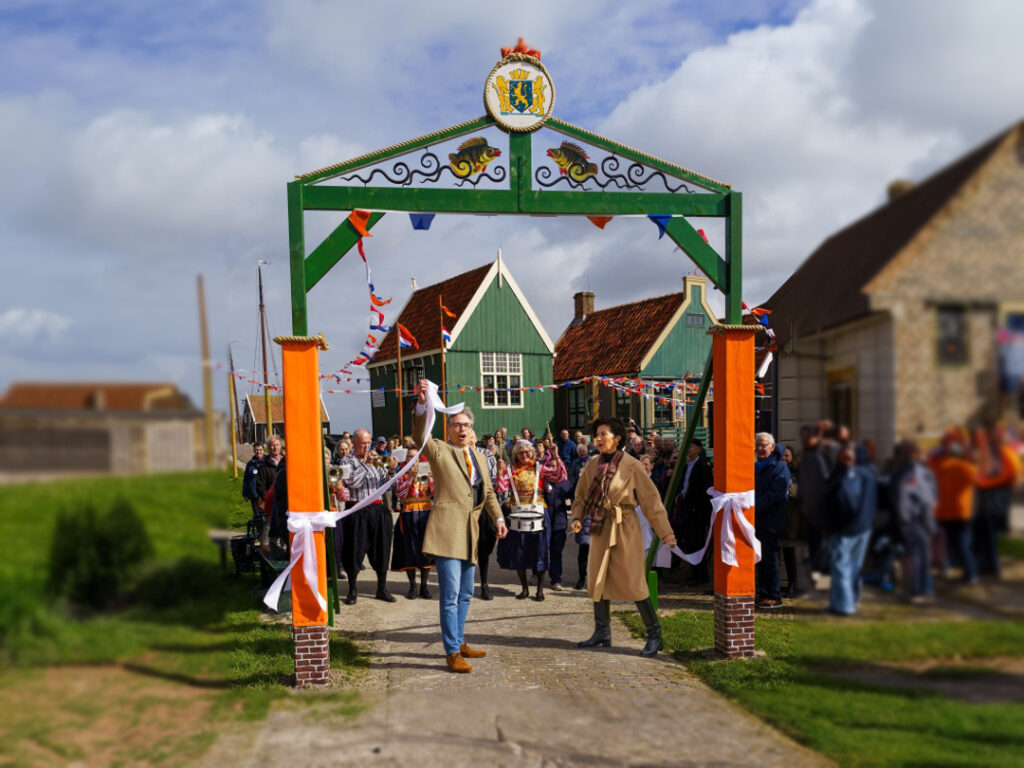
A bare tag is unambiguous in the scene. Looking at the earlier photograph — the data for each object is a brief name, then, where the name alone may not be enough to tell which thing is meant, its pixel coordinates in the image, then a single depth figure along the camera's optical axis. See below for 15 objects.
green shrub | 3.49
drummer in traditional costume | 8.04
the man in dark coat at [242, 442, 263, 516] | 10.31
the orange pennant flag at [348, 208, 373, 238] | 5.47
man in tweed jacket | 5.70
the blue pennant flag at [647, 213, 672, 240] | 5.80
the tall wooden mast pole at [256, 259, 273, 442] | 16.69
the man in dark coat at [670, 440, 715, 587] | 8.30
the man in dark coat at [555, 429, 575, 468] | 13.12
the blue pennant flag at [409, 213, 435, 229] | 5.57
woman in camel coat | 6.00
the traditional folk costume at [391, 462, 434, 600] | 8.34
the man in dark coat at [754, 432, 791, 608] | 6.39
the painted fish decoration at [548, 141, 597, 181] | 5.64
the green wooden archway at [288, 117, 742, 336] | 5.46
